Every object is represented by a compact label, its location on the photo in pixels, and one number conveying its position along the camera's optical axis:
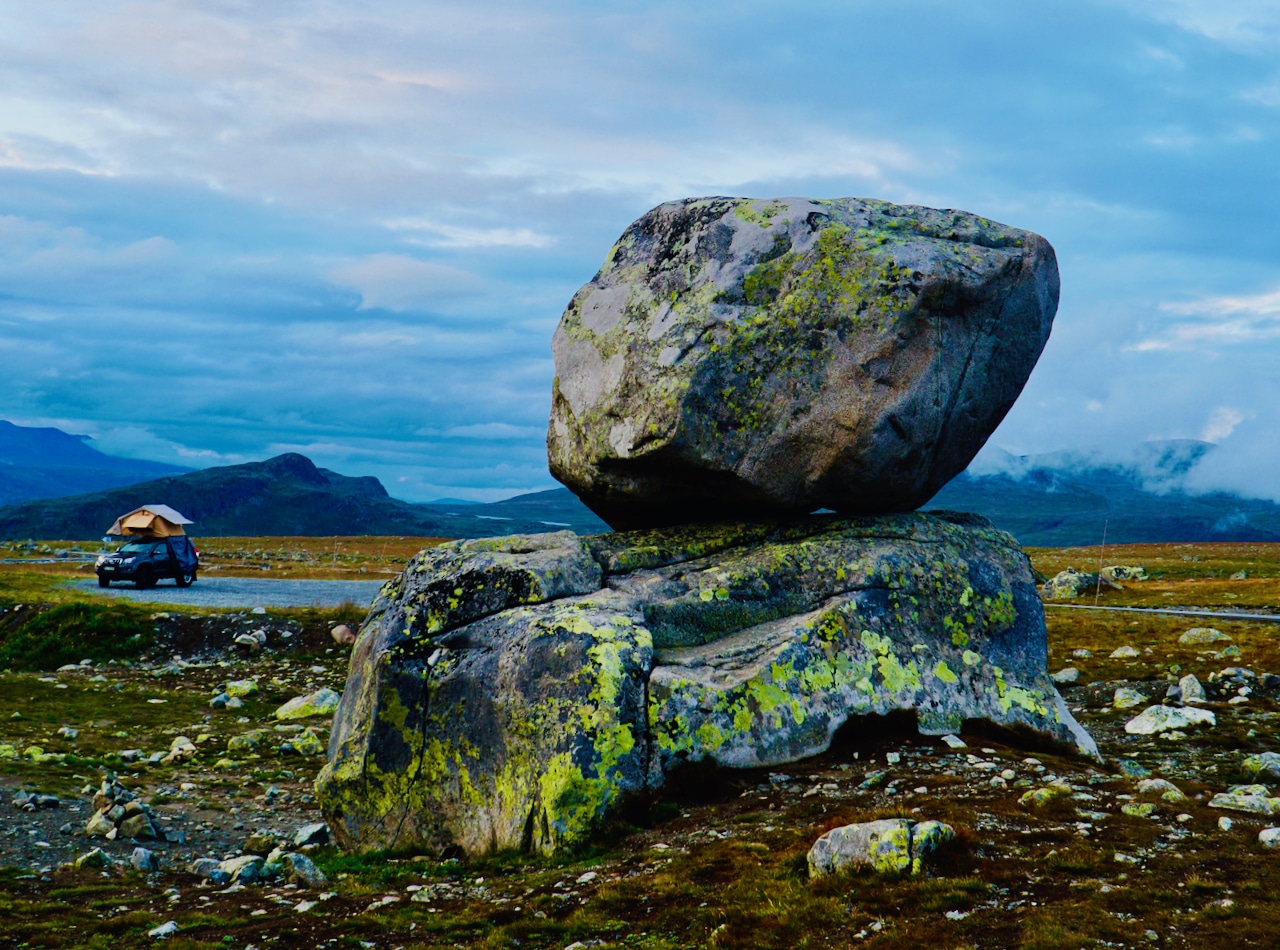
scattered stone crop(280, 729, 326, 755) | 24.34
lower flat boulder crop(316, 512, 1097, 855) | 15.62
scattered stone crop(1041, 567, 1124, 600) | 77.94
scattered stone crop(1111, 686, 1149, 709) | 25.96
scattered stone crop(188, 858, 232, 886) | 14.50
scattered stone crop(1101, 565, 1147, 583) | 95.34
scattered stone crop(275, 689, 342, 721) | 28.44
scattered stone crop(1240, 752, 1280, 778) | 17.61
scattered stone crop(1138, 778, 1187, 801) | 13.57
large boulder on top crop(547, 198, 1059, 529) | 19.06
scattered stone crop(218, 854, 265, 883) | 14.39
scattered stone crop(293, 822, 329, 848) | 17.23
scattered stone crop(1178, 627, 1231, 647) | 39.25
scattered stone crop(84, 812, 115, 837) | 17.16
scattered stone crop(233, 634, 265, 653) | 36.94
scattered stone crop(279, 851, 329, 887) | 14.23
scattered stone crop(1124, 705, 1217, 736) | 22.25
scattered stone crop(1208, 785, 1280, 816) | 13.25
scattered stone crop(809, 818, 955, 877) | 11.30
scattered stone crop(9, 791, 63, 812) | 18.52
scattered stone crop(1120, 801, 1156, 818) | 12.83
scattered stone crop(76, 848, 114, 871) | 15.37
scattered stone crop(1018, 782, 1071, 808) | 13.43
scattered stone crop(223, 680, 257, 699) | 30.84
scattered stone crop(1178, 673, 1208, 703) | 26.25
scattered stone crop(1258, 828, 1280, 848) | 11.39
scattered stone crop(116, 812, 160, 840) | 17.08
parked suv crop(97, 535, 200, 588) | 55.78
